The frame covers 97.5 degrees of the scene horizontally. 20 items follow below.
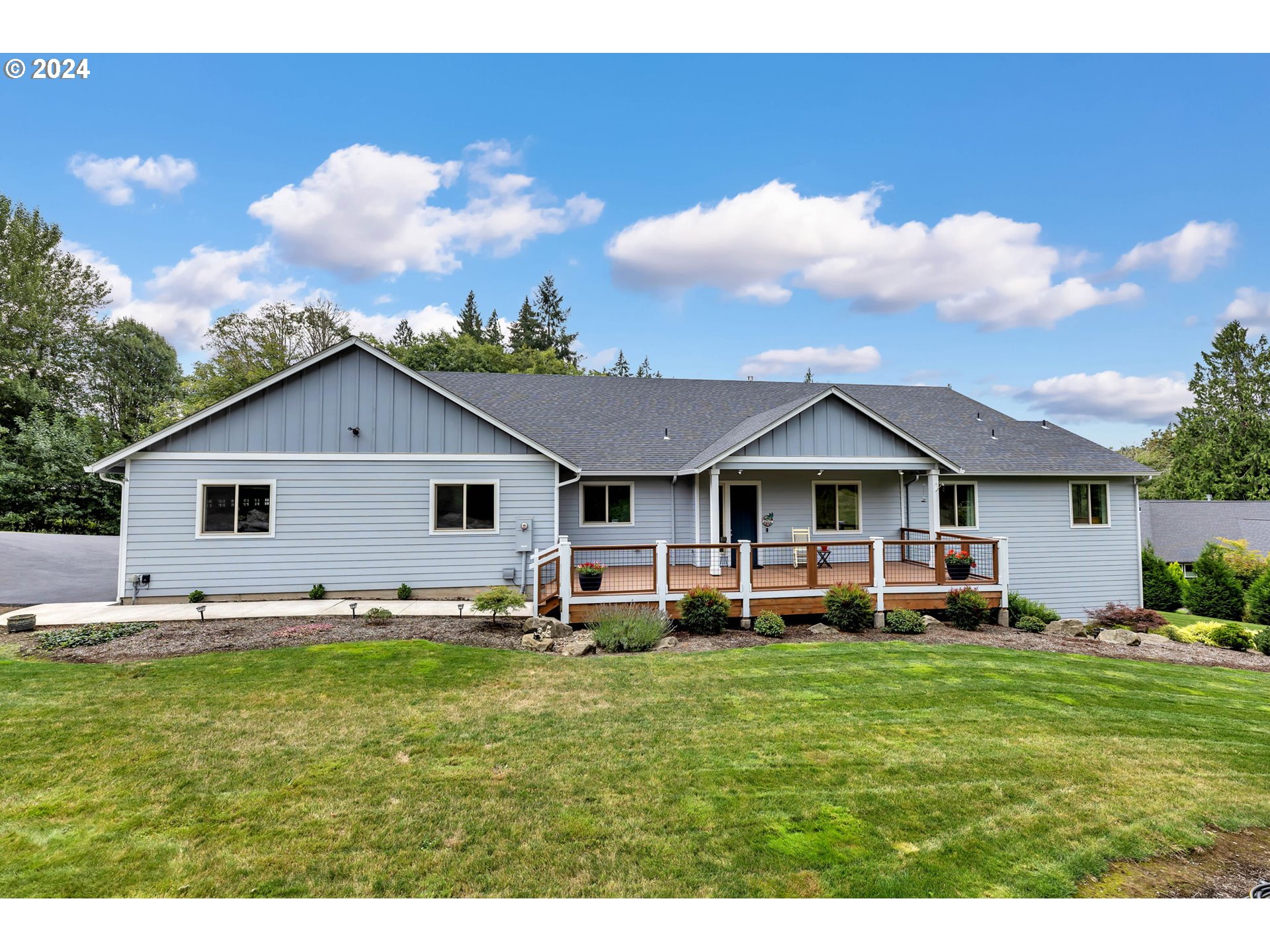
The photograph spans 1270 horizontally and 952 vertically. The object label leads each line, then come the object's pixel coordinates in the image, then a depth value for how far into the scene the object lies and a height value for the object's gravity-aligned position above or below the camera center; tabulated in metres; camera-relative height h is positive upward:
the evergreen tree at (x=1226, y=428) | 26.89 +3.84
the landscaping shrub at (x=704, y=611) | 9.98 -1.85
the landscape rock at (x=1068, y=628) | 10.97 -2.47
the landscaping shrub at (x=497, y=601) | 9.45 -1.54
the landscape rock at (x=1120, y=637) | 10.58 -2.56
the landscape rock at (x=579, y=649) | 8.35 -2.11
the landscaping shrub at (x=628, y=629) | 8.81 -1.97
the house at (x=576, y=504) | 11.29 +0.14
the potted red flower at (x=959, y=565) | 11.34 -1.19
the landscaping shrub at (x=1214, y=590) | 16.61 -2.63
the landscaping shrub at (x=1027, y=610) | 11.66 -2.25
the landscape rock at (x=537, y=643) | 8.46 -2.03
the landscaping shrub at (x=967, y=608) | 10.84 -1.99
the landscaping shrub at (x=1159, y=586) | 17.86 -2.66
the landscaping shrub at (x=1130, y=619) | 13.20 -2.77
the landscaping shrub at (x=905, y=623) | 10.21 -2.15
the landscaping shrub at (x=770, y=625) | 9.91 -2.11
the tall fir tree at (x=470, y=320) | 51.94 +17.89
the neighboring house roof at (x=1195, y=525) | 20.62 -0.80
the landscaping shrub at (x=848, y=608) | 10.40 -1.88
